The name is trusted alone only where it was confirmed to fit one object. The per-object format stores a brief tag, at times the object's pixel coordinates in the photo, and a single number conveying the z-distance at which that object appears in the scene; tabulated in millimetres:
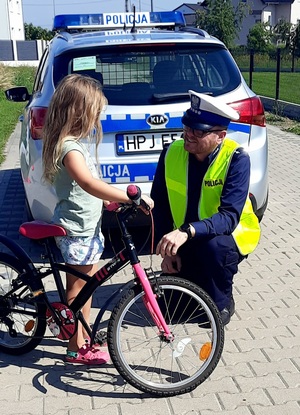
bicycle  3049
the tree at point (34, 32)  73525
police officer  3322
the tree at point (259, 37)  51875
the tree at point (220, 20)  37844
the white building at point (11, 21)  56125
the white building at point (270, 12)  73562
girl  3012
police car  4504
